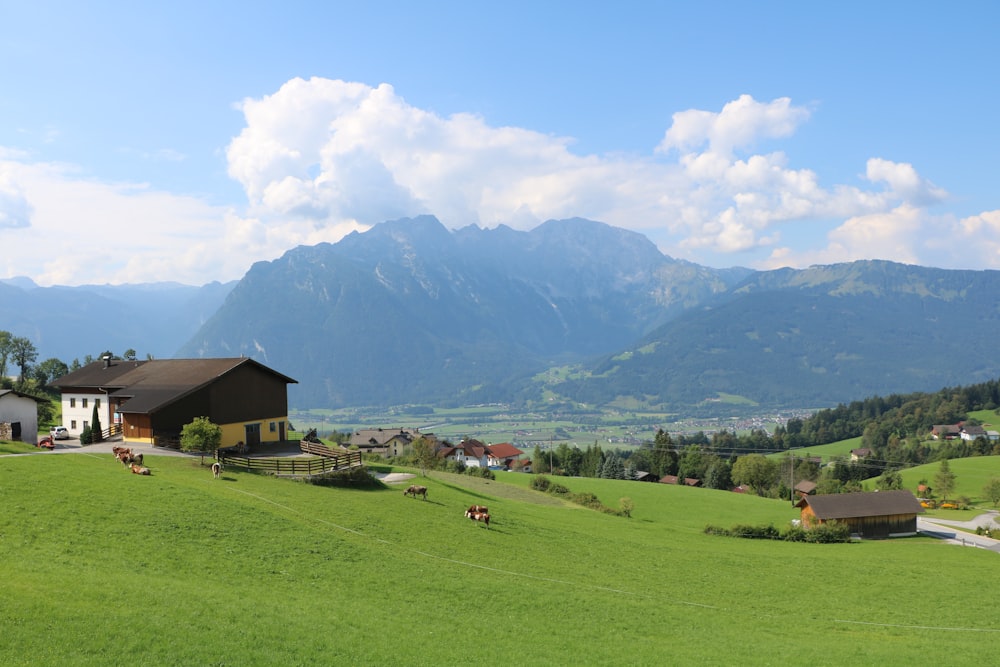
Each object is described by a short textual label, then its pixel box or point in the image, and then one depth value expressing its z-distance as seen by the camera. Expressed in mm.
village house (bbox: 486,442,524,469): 158500
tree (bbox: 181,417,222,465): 45344
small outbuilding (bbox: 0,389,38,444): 53625
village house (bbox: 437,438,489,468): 156000
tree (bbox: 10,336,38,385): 115188
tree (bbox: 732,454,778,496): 123938
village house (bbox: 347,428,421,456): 147000
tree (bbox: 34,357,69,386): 121000
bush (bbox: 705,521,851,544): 60969
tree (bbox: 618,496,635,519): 69125
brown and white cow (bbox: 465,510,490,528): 41844
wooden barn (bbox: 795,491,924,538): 72188
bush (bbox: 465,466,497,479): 90194
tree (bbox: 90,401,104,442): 53969
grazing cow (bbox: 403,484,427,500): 46719
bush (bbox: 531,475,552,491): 81688
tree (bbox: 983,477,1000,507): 102500
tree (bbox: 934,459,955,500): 109550
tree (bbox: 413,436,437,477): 81438
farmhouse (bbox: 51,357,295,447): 51219
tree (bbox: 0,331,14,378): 112388
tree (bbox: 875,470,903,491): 112938
